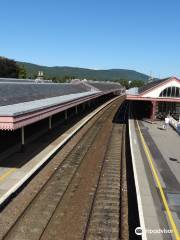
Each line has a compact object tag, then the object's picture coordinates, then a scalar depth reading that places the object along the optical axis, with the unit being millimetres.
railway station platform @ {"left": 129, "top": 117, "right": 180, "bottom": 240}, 8363
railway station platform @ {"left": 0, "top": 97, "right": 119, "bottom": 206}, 10684
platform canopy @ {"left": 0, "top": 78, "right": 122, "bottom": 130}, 12407
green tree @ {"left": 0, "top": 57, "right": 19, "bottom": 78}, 77818
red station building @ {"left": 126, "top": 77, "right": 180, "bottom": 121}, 30335
